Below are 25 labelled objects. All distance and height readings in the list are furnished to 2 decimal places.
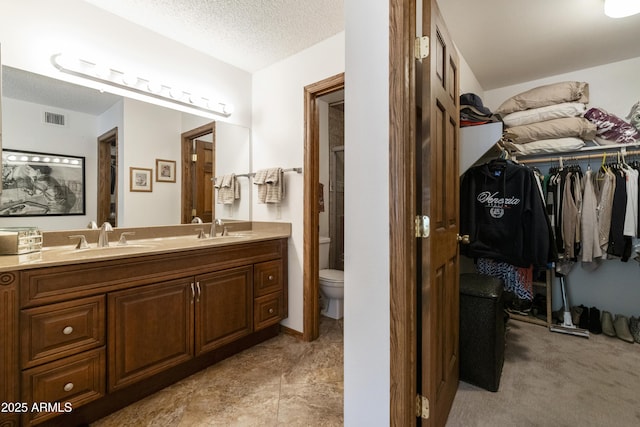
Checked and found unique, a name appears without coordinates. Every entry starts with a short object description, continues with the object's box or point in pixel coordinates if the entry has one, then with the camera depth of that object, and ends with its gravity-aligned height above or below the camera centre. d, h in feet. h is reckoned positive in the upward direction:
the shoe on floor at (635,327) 7.71 -3.21
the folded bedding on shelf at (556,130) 8.36 +2.53
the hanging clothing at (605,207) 7.95 +0.16
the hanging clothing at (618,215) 7.75 -0.06
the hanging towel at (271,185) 8.46 +0.87
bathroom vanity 4.10 -1.93
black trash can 5.56 -2.42
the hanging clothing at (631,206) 7.63 +0.18
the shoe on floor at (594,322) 8.29 -3.22
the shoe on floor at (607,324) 8.06 -3.25
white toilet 9.29 -2.62
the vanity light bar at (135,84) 5.93 +3.12
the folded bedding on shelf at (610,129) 8.13 +2.45
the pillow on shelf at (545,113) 8.54 +3.11
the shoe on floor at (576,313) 8.70 -3.13
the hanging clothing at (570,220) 8.25 -0.21
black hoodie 7.08 -0.05
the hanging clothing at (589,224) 8.01 -0.32
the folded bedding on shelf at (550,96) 8.66 +3.68
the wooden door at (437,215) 3.64 -0.02
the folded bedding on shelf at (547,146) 8.52 +2.07
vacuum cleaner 8.18 -3.37
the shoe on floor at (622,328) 7.73 -3.27
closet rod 8.12 +1.75
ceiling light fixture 5.62 +4.12
